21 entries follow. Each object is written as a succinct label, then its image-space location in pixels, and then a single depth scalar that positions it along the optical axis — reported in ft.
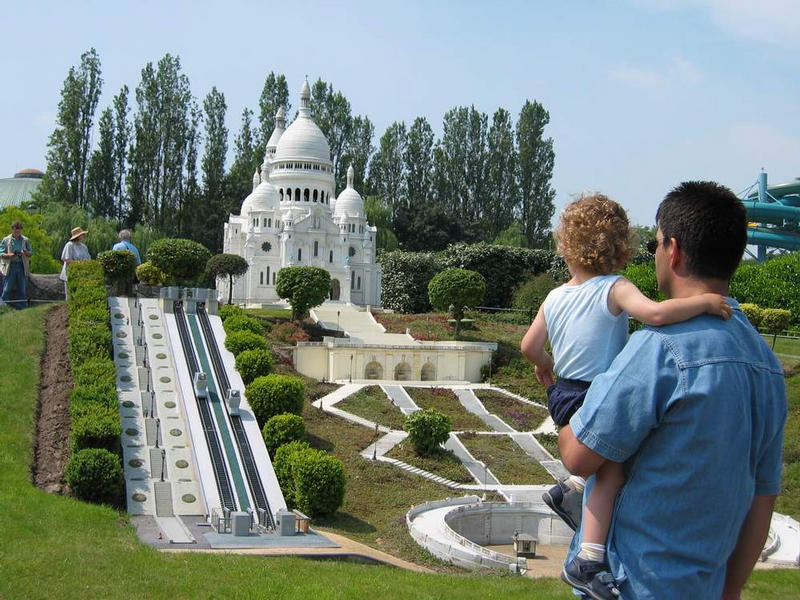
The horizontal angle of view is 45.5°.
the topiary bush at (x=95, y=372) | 90.63
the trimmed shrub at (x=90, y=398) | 83.76
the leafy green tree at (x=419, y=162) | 274.16
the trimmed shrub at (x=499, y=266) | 216.95
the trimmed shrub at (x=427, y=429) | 108.27
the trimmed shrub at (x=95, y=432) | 77.92
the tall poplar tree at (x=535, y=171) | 269.03
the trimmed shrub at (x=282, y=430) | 89.20
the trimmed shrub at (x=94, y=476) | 72.23
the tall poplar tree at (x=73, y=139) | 220.23
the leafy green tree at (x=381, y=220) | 257.55
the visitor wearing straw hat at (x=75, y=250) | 105.91
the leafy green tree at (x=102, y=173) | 224.94
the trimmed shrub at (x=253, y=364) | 102.06
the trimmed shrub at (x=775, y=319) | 133.69
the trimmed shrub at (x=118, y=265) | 118.73
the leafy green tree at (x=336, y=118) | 271.08
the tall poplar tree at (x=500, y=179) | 270.67
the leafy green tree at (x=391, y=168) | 273.54
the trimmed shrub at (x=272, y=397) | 94.27
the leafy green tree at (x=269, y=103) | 261.65
